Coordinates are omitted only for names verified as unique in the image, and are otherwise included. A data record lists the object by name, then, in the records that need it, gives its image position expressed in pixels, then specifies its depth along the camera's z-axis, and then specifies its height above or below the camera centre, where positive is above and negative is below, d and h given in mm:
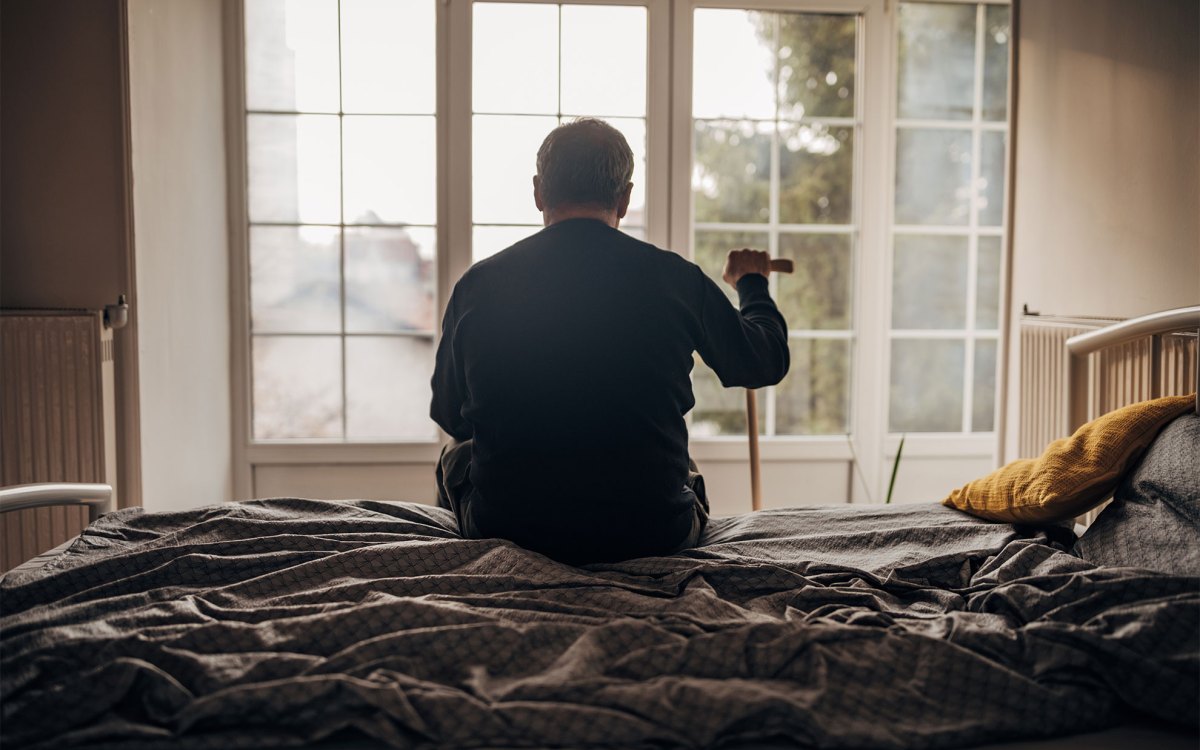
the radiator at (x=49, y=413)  2707 -336
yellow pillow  1692 -302
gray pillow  1482 -349
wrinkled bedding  1086 -440
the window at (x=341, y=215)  3678 +285
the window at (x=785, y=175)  3787 +455
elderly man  1646 -130
